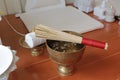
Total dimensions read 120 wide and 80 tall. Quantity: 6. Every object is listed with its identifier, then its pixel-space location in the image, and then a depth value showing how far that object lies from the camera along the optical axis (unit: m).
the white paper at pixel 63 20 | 0.85
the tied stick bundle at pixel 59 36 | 0.52
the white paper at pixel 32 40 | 0.64
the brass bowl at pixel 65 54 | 0.52
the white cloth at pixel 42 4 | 1.00
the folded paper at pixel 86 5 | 1.01
